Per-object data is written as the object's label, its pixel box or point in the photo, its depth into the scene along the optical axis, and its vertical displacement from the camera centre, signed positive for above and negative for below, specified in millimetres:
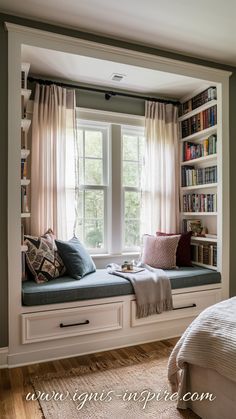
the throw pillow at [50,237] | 2777 -221
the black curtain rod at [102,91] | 2998 +1377
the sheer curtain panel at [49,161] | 2980 +543
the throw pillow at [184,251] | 3330 -428
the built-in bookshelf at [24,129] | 2420 +751
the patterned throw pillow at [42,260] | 2540 -408
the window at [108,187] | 3373 +315
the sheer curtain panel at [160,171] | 3553 +512
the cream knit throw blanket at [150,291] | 2629 -709
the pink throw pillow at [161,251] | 3176 -416
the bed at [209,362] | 1459 -784
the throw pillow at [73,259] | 2664 -416
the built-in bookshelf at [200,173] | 3273 +471
